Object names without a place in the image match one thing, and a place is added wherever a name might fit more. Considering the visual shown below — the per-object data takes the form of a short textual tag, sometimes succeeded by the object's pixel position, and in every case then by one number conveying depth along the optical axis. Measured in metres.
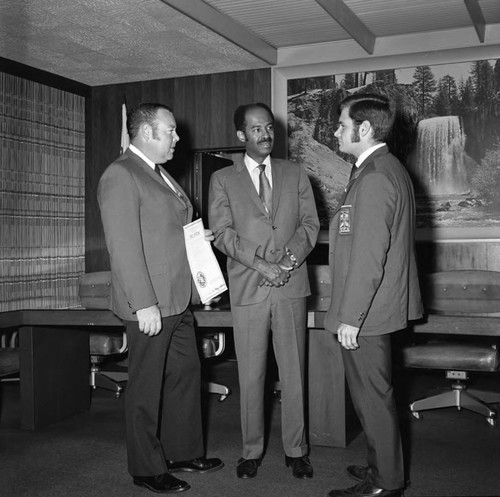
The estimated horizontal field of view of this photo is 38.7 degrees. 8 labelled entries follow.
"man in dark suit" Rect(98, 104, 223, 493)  2.95
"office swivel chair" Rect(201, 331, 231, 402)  4.94
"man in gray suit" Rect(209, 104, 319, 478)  3.21
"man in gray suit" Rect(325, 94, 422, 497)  2.65
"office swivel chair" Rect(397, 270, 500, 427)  4.11
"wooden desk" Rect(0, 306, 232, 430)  3.99
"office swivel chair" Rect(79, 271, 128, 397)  4.95
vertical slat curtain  6.38
